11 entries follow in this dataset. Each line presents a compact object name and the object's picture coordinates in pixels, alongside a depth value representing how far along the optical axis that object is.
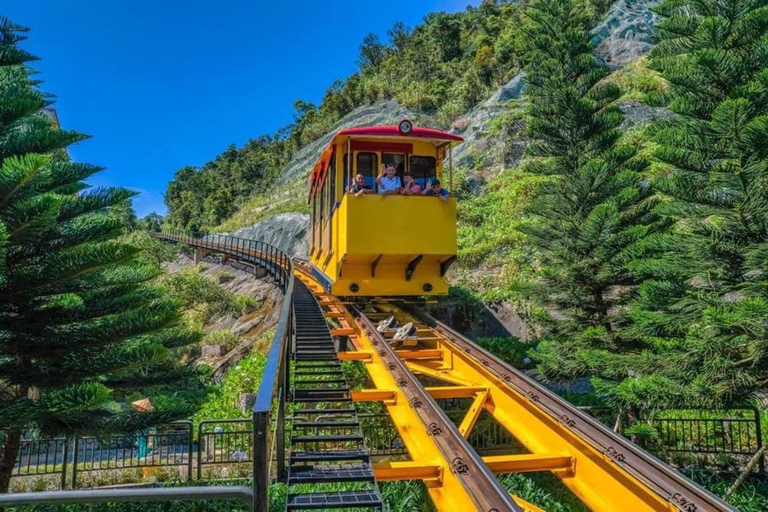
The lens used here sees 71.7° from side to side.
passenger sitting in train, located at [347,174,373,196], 8.52
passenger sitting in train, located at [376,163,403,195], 8.85
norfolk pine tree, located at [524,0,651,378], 8.16
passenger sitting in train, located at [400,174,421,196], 8.91
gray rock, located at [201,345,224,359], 15.73
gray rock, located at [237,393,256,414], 11.19
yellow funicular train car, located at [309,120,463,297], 8.66
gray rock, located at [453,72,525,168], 26.79
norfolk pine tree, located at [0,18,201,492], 5.07
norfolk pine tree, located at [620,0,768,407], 5.51
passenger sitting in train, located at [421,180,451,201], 8.93
